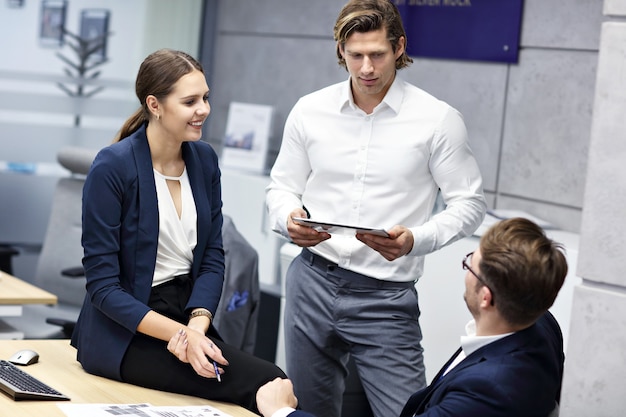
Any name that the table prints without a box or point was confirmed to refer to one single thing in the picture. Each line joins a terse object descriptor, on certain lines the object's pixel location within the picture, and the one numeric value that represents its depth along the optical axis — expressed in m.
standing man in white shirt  2.75
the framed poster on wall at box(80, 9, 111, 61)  6.14
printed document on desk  2.29
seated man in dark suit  1.86
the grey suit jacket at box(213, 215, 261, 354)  3.98
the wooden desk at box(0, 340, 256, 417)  2.30
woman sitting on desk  2.54
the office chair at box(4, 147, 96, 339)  4.67
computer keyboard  2.35
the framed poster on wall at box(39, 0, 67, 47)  6.01
